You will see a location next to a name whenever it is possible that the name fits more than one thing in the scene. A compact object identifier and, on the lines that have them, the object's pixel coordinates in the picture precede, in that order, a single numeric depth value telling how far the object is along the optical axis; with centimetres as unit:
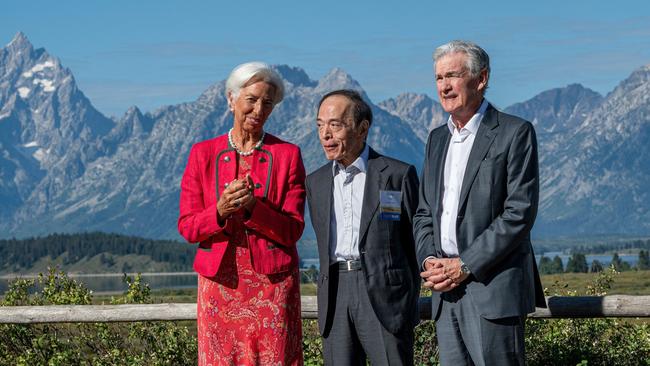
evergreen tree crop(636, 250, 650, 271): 14162
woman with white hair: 492
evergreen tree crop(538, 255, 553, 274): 12979
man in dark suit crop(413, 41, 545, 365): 459
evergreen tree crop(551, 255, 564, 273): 12373
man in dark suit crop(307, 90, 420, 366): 493
